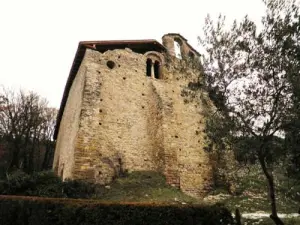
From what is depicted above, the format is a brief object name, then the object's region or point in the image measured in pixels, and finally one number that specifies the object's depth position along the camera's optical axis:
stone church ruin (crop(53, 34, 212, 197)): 15.21
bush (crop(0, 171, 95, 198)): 11.98
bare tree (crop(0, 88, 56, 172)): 30.45
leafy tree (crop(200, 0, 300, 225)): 9.88
